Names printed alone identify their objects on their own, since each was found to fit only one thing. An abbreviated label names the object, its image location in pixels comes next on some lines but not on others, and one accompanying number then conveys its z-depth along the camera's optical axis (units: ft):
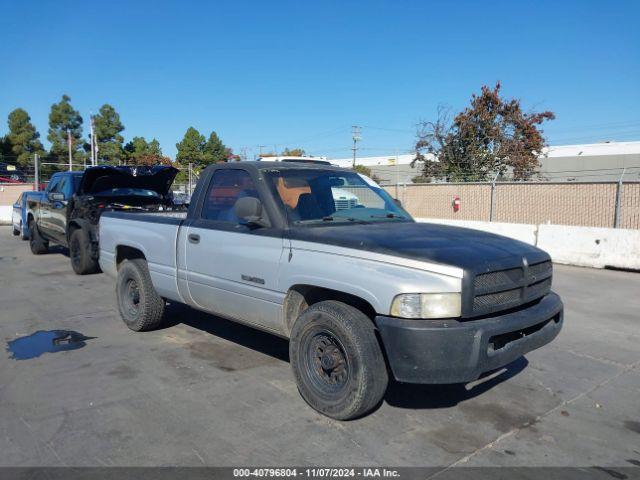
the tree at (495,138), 97.30
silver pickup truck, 10.61
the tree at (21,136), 167.73
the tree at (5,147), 167.73
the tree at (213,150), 169.37
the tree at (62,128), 178.19
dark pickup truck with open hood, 30.25
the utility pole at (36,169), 70.18
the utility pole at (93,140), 135.95
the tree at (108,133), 177.47
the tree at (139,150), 172.87
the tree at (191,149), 166.71
